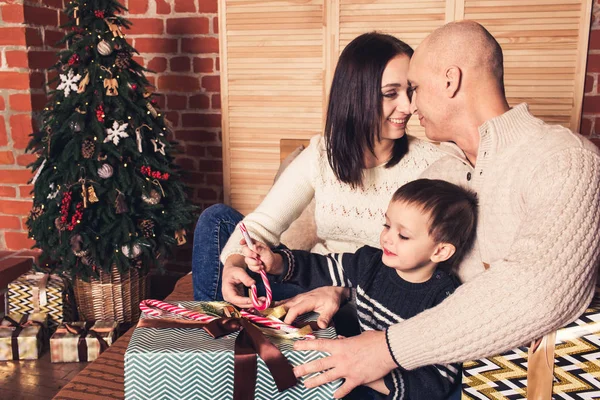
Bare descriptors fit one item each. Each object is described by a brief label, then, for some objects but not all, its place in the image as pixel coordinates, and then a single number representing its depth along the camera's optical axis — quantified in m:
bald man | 1.00
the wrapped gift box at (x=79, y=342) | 2.45
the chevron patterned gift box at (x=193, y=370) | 1.08
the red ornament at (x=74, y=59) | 2.45
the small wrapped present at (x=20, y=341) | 2.46
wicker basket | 2.63
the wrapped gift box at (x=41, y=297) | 2.60
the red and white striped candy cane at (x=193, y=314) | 1.22
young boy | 1.33
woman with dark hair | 1.70
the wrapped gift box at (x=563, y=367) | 0.99
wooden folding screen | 2.67
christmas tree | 2.45
